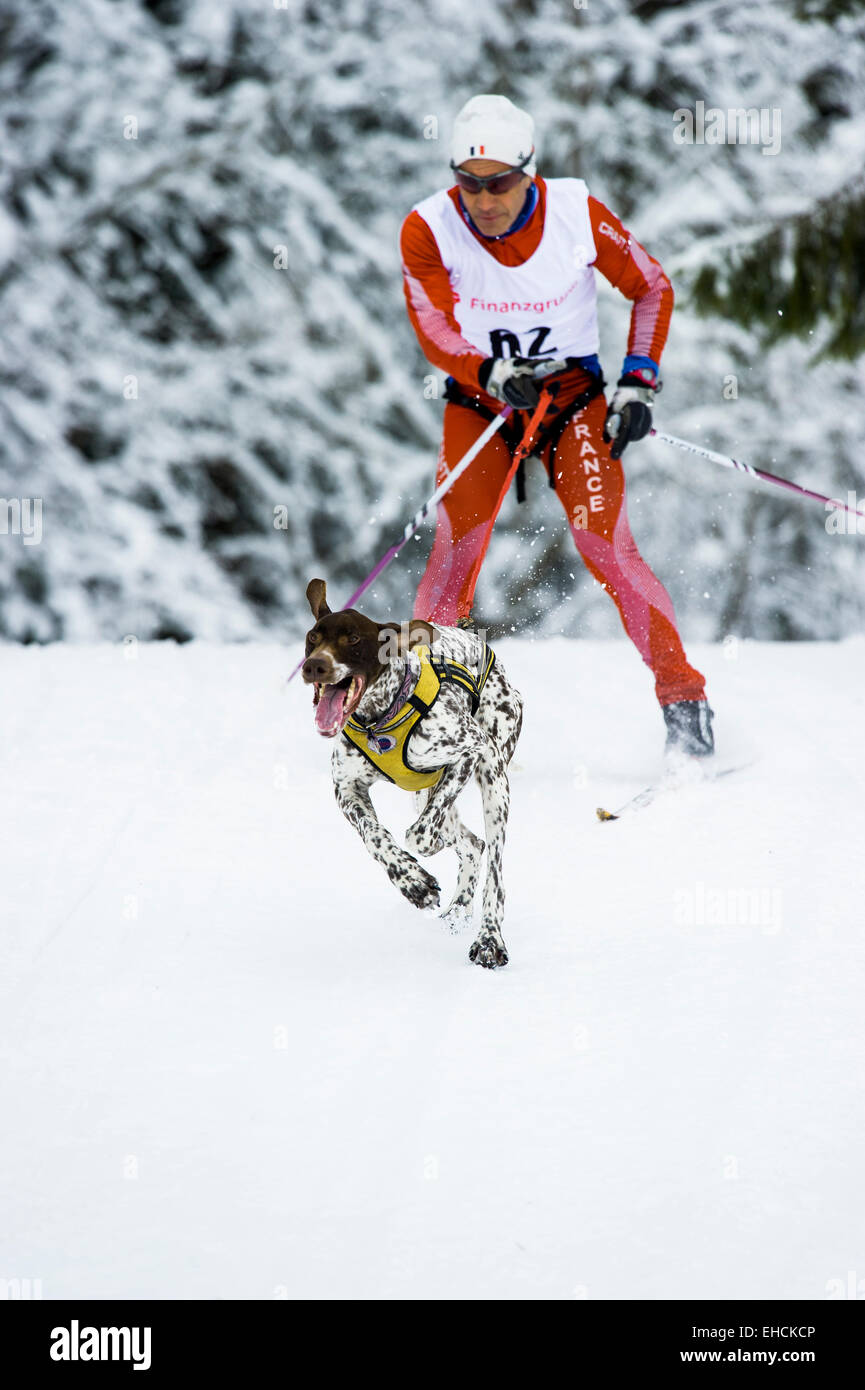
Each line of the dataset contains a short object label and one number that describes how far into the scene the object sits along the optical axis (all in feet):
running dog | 20.98
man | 31.91
